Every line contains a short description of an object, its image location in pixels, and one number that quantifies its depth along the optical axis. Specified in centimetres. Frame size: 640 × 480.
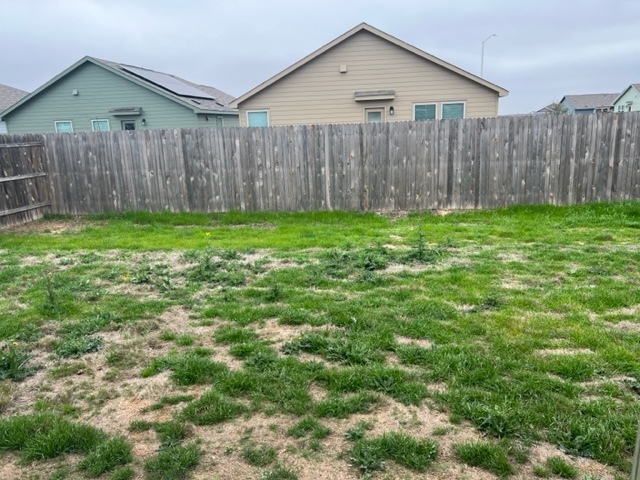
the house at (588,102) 4428
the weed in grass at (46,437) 248
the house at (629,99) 3281
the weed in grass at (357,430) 250
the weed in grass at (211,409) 271
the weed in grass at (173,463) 226
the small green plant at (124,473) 225
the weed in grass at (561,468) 217
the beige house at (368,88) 1359
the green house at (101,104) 1769
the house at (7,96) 2392
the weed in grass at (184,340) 376
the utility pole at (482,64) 2885
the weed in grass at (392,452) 228
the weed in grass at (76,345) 362
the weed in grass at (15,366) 329
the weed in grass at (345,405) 272
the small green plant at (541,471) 218
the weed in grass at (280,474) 223
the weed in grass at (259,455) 235
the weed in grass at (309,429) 254
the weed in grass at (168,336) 387
